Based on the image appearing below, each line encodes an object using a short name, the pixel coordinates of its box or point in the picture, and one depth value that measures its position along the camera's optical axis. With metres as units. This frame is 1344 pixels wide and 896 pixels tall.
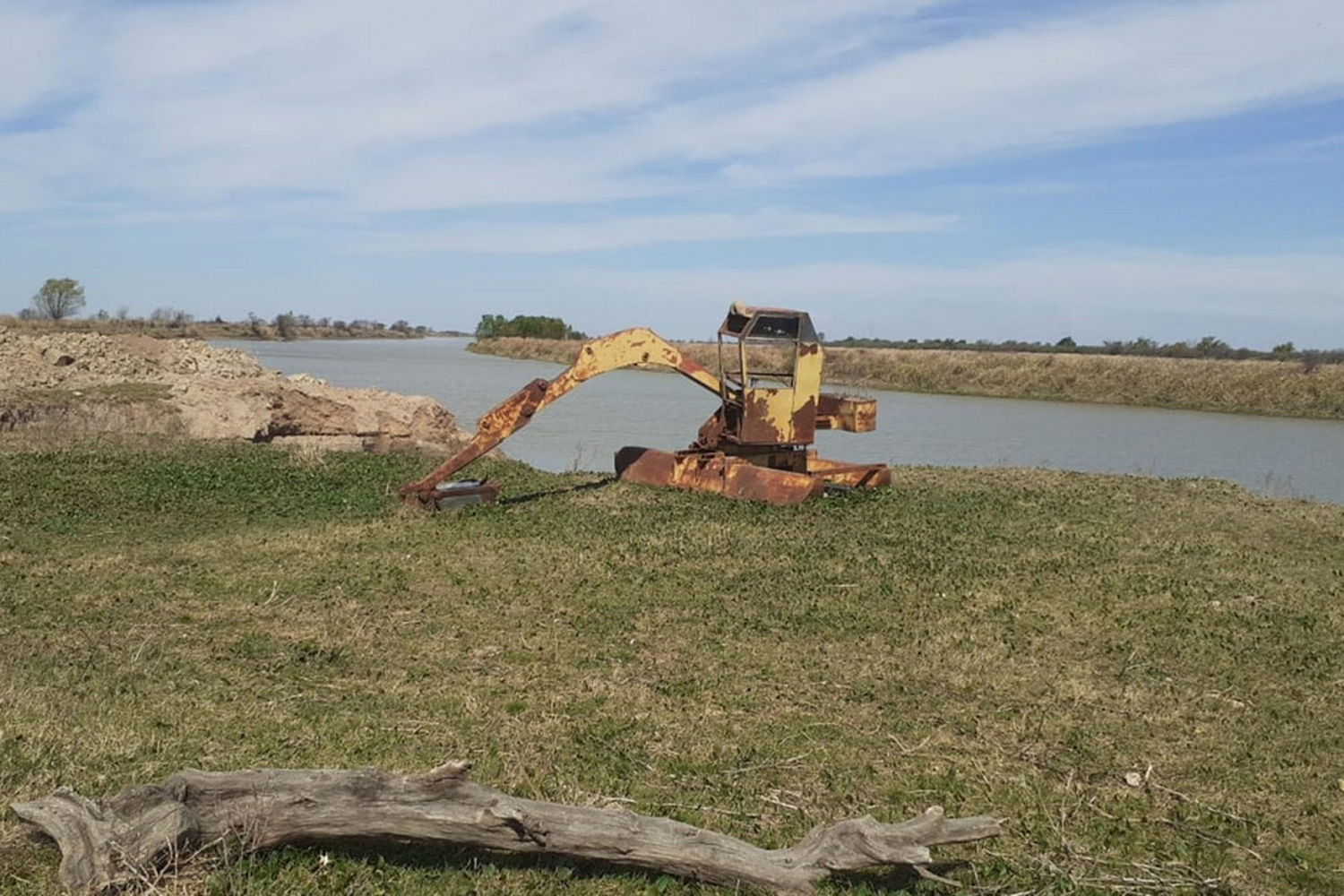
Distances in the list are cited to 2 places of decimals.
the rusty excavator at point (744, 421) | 14.00
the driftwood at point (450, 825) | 4.20
